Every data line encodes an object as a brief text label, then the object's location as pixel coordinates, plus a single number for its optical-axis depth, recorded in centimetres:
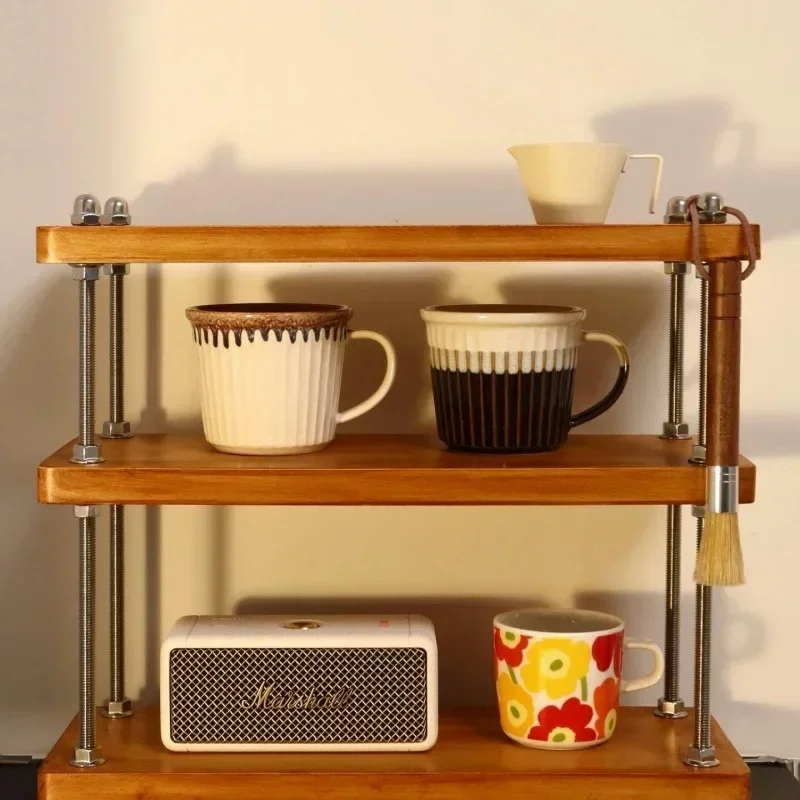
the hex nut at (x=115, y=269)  121
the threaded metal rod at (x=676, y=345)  122
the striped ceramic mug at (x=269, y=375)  113
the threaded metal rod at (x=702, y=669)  114
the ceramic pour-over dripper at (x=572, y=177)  110
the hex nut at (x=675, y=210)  115
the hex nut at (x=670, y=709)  123
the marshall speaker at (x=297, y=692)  115
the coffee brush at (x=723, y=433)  109
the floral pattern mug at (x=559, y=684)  115
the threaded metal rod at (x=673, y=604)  122
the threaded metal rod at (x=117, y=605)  123
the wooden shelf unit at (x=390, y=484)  109
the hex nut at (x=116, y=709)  122
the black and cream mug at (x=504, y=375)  113
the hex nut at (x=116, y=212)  115
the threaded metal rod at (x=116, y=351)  122
